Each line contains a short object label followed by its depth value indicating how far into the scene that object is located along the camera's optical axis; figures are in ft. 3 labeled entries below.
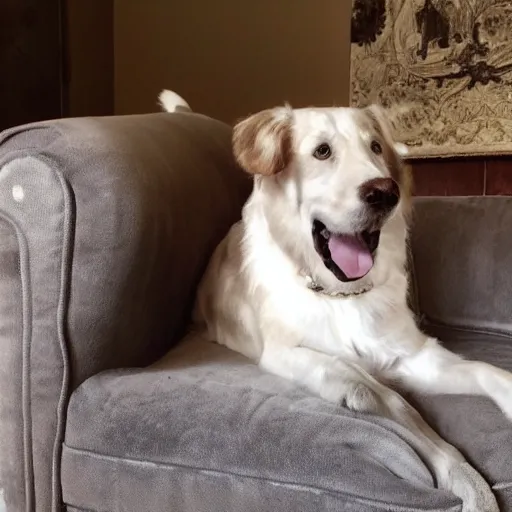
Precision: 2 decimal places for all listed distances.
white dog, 3.81
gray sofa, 2.85
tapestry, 7.63
